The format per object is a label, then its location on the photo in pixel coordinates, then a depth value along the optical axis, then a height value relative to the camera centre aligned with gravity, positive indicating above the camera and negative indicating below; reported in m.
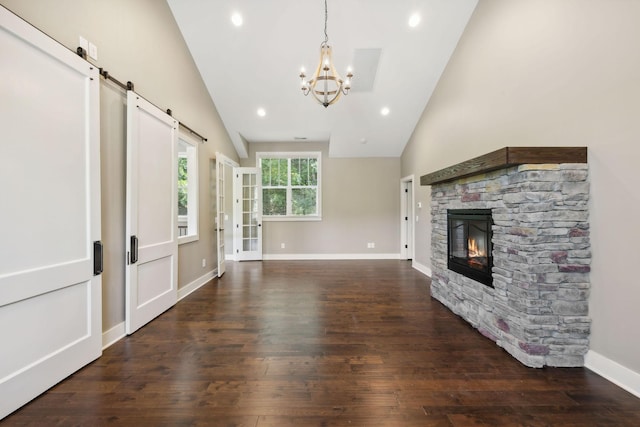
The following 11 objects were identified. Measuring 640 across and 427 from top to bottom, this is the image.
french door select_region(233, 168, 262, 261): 6.32 +0.00
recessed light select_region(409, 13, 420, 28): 3.61 +2.68
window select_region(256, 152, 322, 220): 6.74 +0.74
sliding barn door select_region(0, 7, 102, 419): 1.61 +0.01
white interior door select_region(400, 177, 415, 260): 6.45 -0.16
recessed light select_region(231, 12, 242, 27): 3.63 +2.72
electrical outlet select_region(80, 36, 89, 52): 2.18 +1.43
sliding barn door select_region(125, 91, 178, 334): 2.61 +0.02
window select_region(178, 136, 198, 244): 4.17 +0.41
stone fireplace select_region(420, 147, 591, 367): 2.03 -0.33
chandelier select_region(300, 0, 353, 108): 2.92 +1.62
